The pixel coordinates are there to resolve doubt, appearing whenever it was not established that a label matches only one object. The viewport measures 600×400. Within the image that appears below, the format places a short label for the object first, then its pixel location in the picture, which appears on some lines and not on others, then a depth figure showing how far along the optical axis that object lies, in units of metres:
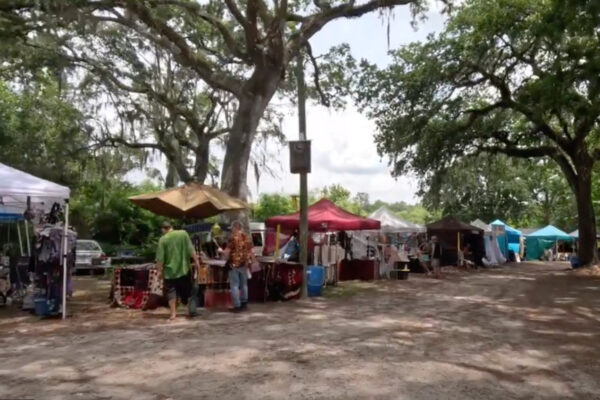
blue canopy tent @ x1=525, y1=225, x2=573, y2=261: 39.54
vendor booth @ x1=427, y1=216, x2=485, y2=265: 25.94
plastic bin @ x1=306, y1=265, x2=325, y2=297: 13.34
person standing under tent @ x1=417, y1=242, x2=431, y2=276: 21.81
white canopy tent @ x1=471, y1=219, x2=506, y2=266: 29.17
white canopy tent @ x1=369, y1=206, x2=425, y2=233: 24.55
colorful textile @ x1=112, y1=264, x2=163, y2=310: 10.70
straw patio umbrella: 11.74
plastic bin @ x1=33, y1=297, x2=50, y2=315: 9.73
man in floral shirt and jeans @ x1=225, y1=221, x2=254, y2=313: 10.41
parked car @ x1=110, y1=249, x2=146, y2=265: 23.50
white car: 21.95
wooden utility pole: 12.78
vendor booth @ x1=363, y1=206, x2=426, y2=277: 19.55
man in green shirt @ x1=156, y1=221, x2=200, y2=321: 9.37
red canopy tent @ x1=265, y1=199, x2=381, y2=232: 16.16
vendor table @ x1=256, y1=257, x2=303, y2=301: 12.11
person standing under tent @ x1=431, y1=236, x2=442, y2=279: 20.33
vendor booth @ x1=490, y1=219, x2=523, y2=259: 33.56
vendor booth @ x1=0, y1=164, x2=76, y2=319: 9.41
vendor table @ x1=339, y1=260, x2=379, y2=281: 18.69
